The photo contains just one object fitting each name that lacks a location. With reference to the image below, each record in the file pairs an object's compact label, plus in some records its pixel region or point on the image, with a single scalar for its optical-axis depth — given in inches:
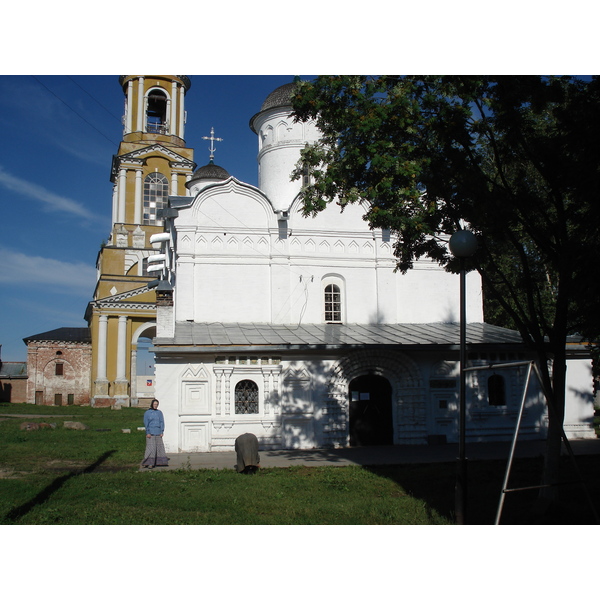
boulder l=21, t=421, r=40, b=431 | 821.4
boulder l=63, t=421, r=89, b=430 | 863.1
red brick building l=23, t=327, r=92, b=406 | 1617.9
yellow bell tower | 1507.0
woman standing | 518.0
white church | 629.6
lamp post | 289.3
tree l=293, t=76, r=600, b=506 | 348.2
